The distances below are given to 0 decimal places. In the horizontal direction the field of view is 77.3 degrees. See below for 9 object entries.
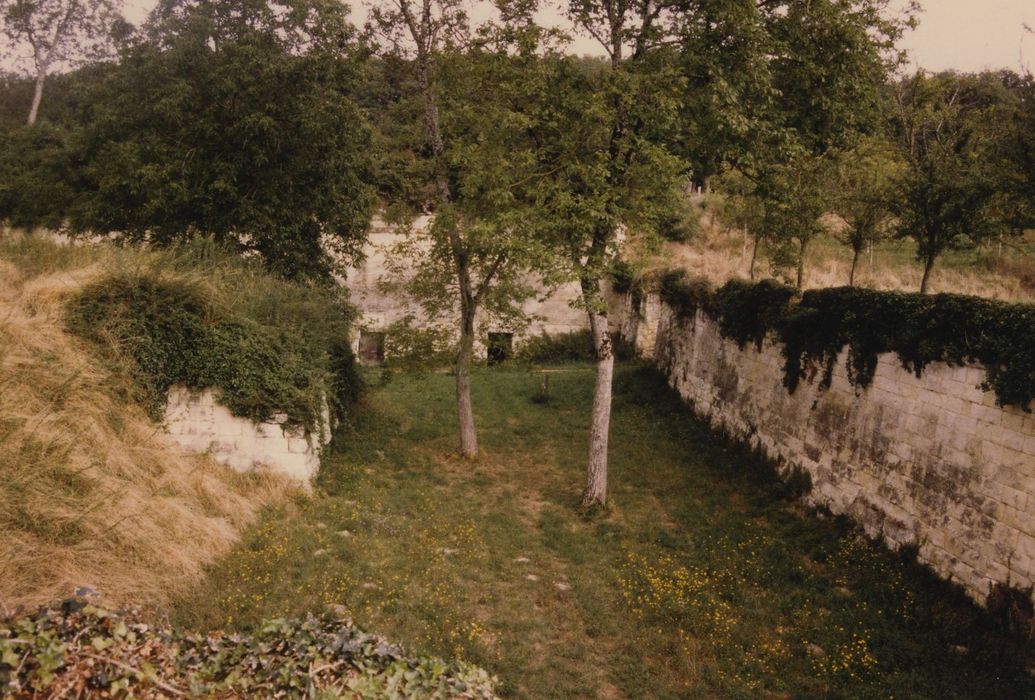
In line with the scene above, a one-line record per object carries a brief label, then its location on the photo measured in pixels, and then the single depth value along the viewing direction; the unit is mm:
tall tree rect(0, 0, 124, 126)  25688
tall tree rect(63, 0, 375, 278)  14133
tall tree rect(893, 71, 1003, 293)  11414
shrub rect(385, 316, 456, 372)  12203
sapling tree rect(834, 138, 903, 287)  13055
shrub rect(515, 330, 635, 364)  21719
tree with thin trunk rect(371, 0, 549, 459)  10156
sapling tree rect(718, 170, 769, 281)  11789
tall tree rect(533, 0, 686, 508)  9320
